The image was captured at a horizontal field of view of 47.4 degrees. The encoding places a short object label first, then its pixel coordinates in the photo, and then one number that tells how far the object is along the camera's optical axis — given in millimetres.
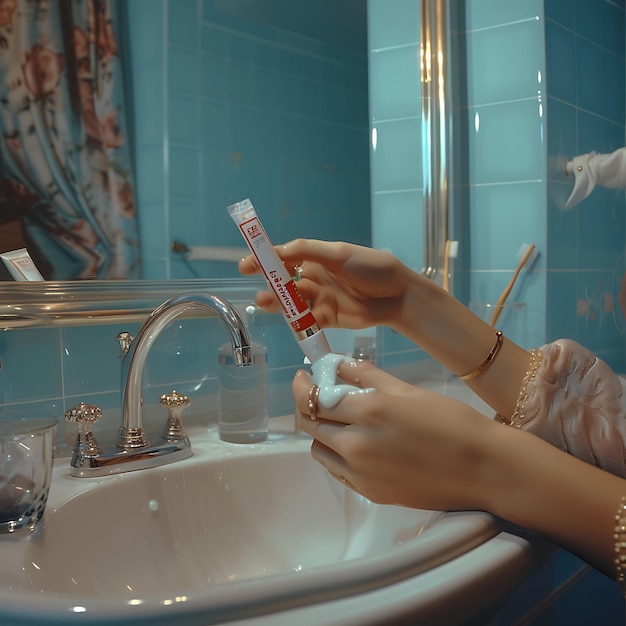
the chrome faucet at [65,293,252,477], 684
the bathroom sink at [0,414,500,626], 371
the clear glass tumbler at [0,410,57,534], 509
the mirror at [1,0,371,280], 825
